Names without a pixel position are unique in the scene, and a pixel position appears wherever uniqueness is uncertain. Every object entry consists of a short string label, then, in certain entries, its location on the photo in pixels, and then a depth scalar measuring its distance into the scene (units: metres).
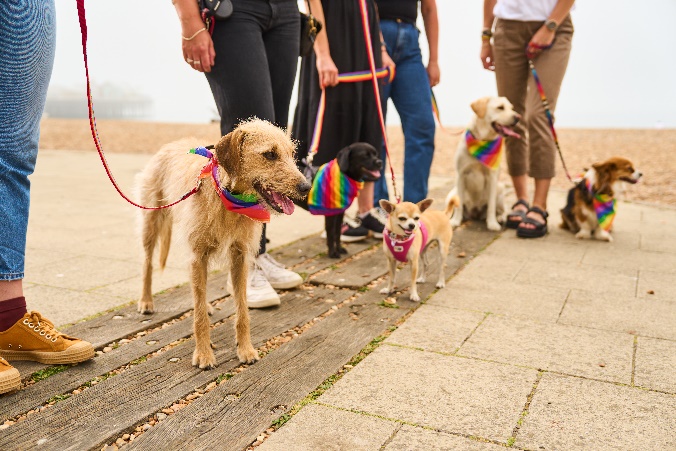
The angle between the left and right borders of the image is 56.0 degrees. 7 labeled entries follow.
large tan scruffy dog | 2.76
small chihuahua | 3.99
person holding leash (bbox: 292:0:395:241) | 4.93
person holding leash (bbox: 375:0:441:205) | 5.59
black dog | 4.85
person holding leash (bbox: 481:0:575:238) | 5.81
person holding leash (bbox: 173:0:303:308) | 3.47
